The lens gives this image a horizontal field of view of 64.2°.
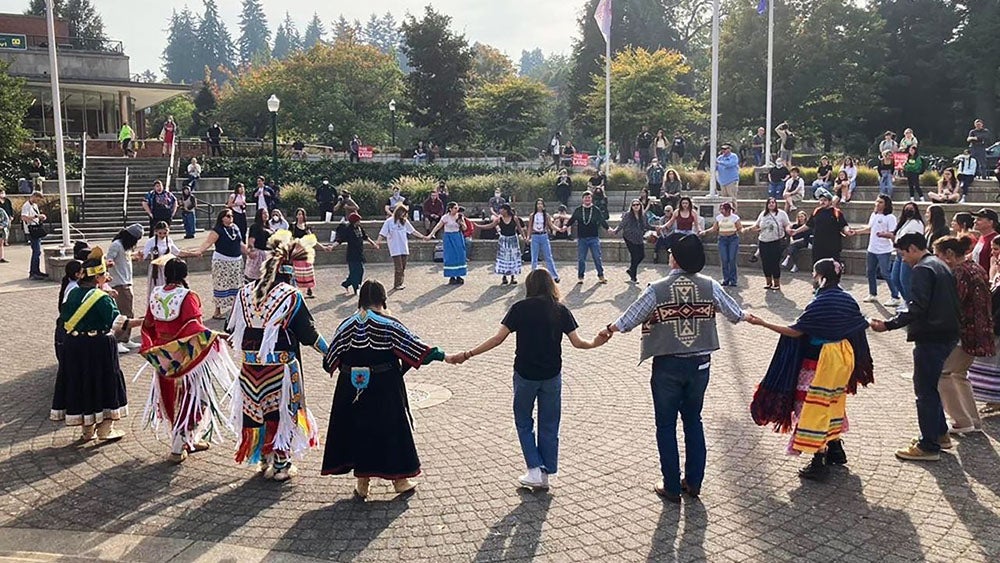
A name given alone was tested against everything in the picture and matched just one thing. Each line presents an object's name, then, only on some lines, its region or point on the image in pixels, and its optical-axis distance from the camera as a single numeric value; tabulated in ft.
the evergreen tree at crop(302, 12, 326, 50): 621.72
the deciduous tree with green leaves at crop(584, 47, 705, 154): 121.90
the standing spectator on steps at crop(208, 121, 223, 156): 106.63
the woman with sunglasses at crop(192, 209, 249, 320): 39.70
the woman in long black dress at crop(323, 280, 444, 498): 18.07
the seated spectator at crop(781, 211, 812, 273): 52.78
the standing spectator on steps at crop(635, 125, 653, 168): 94.32
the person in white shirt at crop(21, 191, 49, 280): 54.90
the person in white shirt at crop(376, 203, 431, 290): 50.14
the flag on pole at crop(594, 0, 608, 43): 91.81
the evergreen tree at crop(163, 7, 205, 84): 488.85
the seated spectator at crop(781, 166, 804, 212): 65.41
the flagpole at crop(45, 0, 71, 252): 55.72
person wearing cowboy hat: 18.06
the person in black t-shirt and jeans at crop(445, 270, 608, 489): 18.44
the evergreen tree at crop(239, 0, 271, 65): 552.41
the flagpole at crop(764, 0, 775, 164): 81.61
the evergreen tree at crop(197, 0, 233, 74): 492.13
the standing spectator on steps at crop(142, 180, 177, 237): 64.23
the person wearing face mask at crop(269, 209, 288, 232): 48.24
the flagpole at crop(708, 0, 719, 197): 62.90
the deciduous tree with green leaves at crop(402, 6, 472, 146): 136.98
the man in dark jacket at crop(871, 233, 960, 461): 20.40
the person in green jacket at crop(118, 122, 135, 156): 104.83
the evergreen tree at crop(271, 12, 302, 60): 583.42
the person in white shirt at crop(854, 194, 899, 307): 41.24
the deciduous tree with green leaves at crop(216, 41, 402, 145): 150.10
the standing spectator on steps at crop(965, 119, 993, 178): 64.95
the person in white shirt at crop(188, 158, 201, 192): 90.43
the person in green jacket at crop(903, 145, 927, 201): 67.05
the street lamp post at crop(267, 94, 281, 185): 81.10
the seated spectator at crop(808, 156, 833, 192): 70.20
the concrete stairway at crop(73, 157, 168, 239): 80.53
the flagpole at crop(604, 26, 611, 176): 90.19
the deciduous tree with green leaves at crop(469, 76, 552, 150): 135.85
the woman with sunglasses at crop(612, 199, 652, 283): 50.19
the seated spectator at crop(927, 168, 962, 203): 56.39
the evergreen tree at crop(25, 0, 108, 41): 223.71
